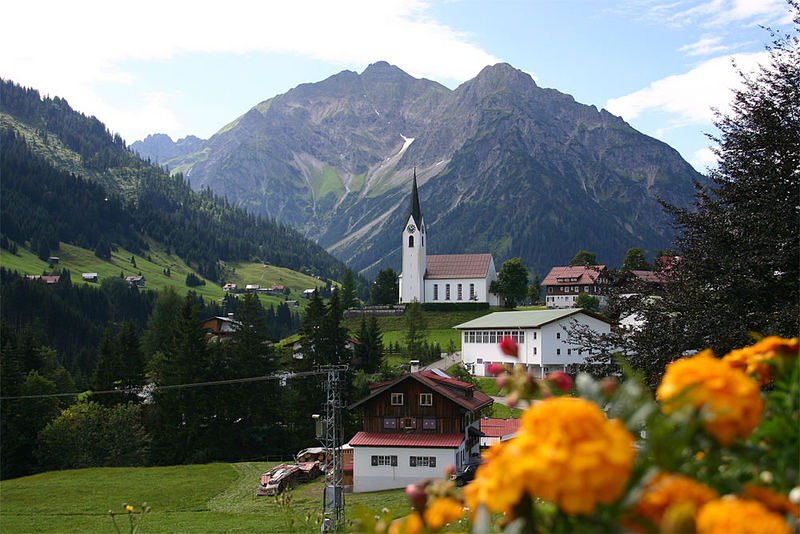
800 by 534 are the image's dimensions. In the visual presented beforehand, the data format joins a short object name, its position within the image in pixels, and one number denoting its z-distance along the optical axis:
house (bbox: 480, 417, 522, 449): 46.37
